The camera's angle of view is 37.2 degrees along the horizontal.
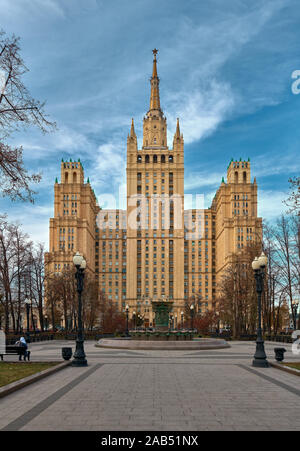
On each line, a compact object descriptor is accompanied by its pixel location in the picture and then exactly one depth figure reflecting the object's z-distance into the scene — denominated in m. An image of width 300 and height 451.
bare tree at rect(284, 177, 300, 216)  19.18
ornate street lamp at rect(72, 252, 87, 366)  19.28
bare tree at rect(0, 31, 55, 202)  14.22
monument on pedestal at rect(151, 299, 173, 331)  45.56
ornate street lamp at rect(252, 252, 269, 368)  19.33
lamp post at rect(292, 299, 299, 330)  43.66
